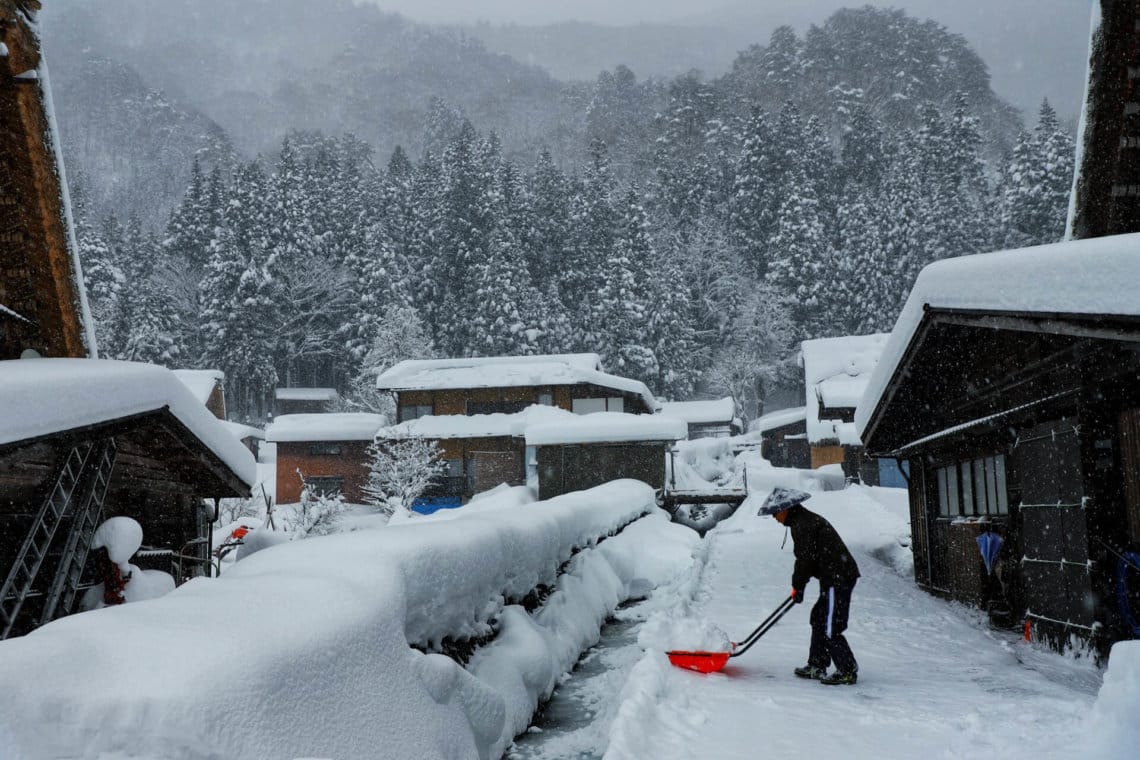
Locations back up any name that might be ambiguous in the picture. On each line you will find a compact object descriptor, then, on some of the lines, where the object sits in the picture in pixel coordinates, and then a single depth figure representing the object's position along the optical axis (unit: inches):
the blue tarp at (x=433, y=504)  1285.7
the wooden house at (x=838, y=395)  1293.1
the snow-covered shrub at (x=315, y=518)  1051.9
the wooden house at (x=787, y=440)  1724.9
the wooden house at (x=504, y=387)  1375.5
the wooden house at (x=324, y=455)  1428.4
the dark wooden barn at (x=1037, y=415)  225.3
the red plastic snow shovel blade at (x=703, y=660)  273.9
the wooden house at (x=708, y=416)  1824.9
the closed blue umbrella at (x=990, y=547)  383.2
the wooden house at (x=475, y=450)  1306.6
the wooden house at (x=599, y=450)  1124.5
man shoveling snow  264.4
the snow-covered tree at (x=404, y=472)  1223.5
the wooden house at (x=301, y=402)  1999.3
